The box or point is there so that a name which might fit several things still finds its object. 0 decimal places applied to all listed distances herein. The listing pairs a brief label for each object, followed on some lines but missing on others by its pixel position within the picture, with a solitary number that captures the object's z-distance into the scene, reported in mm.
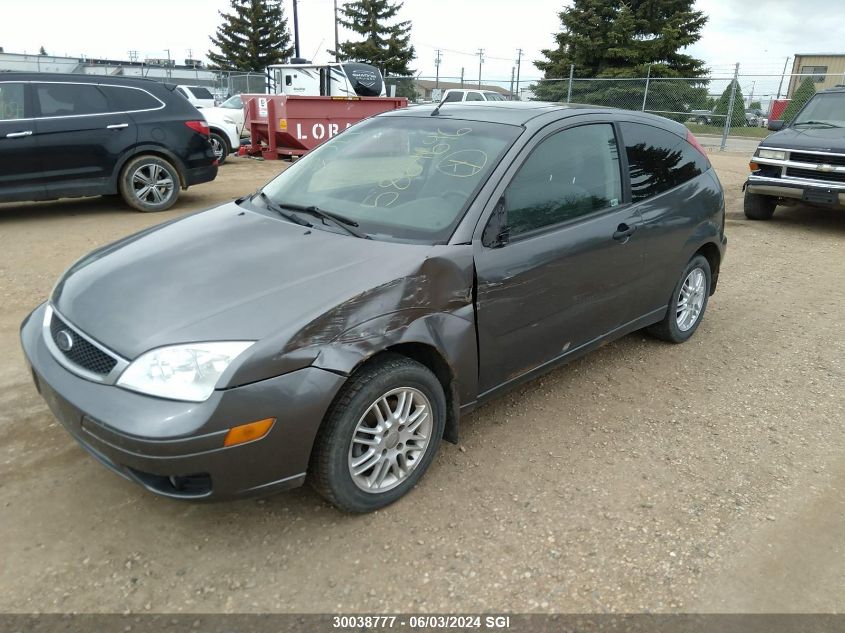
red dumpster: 12703
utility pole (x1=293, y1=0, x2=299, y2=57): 38031
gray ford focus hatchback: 2299
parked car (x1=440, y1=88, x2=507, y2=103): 23386
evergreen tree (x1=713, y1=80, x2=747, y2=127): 23714
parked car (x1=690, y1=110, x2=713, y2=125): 22086
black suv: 7395
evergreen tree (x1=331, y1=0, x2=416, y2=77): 44969
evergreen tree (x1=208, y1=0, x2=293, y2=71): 47750
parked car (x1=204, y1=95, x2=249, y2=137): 15250
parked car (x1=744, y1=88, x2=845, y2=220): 8086
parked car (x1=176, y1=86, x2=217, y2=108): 22638
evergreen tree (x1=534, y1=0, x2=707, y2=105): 31756
